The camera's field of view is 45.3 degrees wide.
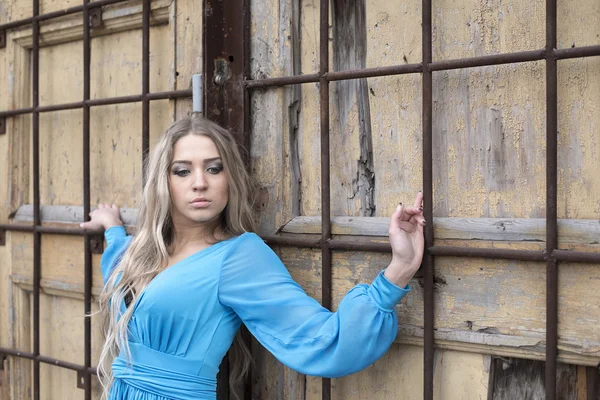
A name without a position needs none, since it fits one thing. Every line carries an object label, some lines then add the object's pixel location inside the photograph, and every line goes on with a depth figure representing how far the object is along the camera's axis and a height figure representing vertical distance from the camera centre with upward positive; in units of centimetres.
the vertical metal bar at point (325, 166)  163 +5
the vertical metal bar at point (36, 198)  223 -2
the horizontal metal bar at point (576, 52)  130 +25
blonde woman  145 -22
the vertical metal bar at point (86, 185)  209 +2
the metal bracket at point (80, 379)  218 -57
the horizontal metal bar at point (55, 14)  205 +53
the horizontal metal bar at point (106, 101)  191 +25
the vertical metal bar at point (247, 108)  179 +21
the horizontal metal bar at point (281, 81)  166 +26
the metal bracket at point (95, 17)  210 +51
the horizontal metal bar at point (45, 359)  216 -53
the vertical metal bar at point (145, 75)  195 +31
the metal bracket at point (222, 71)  181 +30
